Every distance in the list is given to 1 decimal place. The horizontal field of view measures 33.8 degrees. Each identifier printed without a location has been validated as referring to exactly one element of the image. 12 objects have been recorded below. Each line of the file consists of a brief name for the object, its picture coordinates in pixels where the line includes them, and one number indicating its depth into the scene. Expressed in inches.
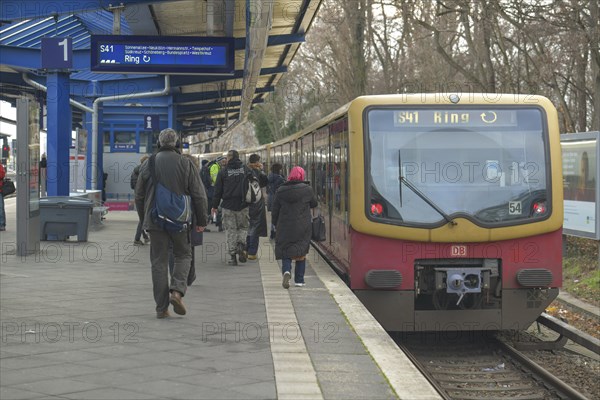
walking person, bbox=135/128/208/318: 335.3
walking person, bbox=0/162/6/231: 759.7
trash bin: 673.0
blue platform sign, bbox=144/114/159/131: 1282.0
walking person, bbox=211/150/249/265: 542.3
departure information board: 654.5
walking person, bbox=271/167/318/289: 431.8
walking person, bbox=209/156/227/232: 735.1
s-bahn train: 391.5
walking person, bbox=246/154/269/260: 574.2
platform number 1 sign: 644.7
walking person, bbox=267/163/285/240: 724.7
